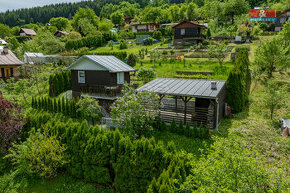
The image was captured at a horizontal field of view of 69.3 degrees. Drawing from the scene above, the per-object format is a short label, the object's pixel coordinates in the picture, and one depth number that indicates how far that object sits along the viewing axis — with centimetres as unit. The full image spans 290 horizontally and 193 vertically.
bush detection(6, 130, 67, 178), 1213
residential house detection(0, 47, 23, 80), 3154
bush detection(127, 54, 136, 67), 3822
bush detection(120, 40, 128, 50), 5566
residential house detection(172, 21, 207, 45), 5194
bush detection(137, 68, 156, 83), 2788
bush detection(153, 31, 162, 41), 6562
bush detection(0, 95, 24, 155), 1327
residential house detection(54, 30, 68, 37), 7860
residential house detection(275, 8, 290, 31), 5887
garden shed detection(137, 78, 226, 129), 1617
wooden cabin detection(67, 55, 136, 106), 2119
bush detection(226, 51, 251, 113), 1961
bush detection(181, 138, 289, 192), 566
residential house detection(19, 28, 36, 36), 9475
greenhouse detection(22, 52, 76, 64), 4062
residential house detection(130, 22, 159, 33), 8312
